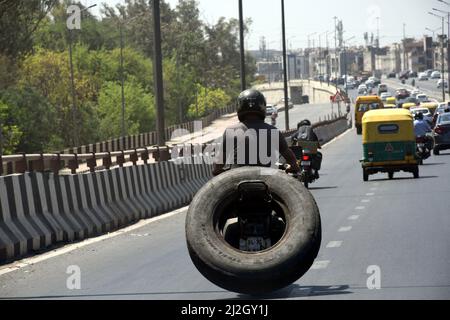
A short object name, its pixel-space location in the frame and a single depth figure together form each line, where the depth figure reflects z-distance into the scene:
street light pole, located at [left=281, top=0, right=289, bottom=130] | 75.50
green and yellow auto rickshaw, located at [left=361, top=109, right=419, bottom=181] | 33.88
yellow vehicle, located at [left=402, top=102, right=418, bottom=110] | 94.05
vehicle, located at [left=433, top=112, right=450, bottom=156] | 49.06
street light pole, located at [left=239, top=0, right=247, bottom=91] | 56.95
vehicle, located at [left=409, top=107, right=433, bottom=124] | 83.00
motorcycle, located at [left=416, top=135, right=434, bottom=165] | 41.34
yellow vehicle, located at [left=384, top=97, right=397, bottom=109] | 126.03
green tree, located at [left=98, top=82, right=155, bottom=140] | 116.19
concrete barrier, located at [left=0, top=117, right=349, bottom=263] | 16.52
